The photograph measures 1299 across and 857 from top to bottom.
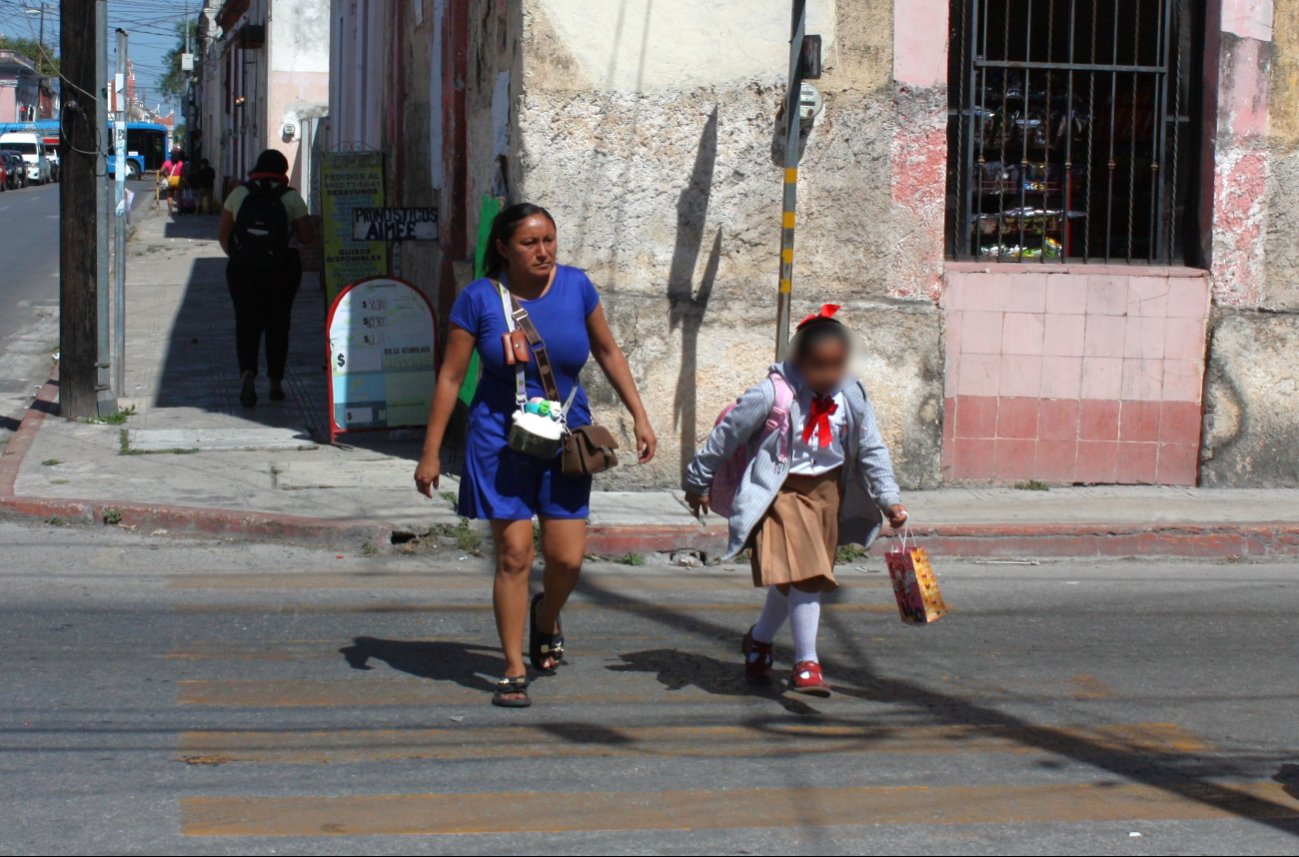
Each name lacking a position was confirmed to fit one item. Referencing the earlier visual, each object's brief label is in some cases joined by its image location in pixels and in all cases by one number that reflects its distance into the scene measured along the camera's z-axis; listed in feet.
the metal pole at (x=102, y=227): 36.87
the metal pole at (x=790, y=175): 29.30
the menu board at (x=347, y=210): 46.68
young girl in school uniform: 18.75
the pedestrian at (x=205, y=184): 133.90
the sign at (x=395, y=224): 39.34
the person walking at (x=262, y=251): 39.37
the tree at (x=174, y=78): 328.35
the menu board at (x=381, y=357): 35.70
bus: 241.35
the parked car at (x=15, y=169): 208.13
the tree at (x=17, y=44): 295.73
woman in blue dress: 18.63
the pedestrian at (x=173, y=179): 139.33
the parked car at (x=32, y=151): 233.58
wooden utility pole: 36.58
